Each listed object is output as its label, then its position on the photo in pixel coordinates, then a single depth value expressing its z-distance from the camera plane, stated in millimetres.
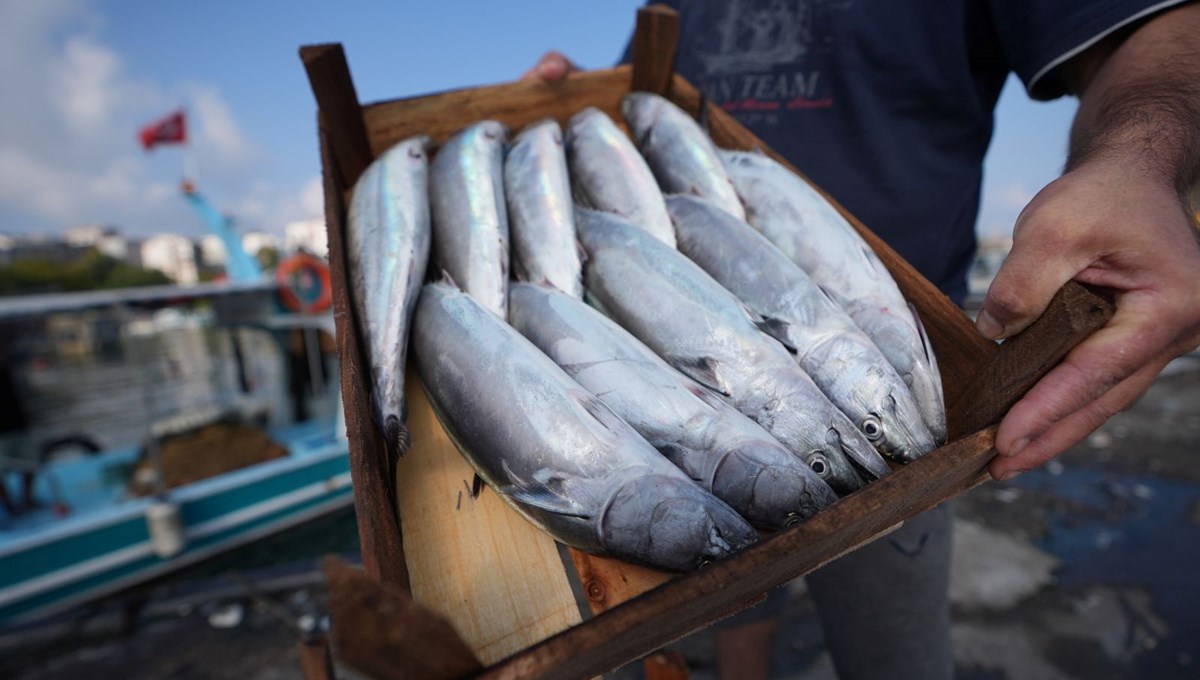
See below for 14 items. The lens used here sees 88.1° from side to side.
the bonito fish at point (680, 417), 324
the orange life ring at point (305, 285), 6832
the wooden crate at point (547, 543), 229
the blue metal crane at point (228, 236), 8078
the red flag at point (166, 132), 7285
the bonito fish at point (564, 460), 305
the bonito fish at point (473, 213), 464
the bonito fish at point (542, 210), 475
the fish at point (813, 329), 372
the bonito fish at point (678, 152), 550
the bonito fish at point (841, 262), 400
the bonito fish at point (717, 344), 358
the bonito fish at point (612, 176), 522
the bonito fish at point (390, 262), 386
